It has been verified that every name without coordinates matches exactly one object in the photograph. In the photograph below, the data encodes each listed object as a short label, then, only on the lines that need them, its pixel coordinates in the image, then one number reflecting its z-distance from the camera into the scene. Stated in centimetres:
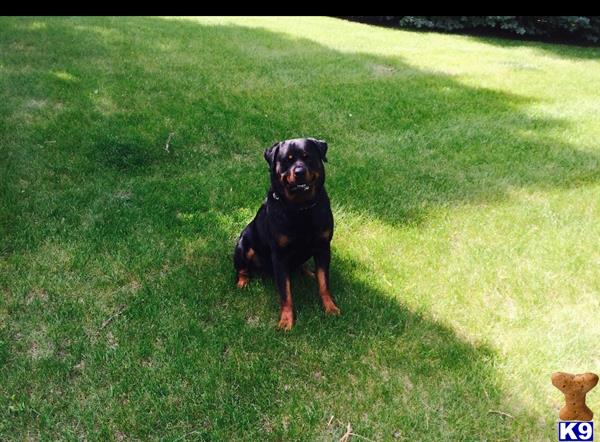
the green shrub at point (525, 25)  1452
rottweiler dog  370
